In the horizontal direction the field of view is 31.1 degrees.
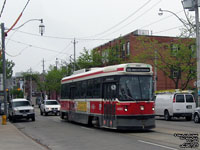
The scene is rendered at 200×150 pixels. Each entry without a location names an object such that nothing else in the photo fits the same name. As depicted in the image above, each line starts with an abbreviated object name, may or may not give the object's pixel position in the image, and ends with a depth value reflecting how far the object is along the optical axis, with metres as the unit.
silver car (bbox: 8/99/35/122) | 29.14
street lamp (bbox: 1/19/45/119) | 27.73
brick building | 51.07
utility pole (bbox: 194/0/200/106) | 28.31
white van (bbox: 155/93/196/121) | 28.67
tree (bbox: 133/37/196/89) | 36.56
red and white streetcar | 16.97
